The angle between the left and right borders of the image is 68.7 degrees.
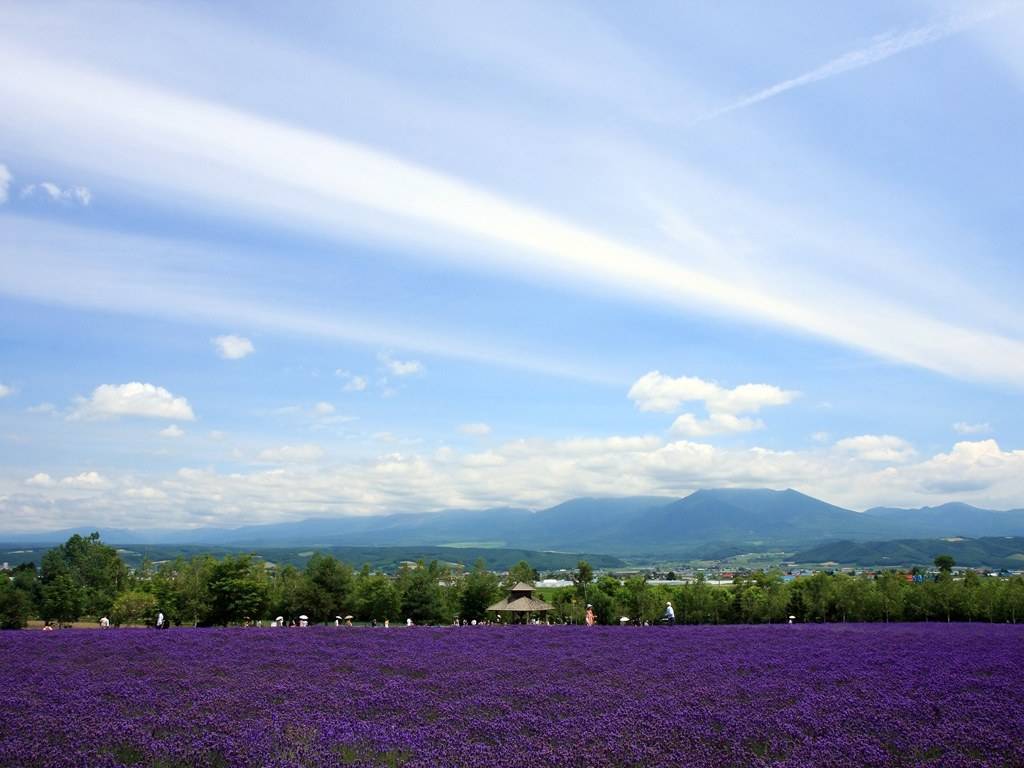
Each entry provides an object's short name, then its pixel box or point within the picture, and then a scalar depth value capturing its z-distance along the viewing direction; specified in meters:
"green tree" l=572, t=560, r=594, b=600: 65.34
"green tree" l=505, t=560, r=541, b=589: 61.33
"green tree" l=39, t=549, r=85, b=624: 55.00
